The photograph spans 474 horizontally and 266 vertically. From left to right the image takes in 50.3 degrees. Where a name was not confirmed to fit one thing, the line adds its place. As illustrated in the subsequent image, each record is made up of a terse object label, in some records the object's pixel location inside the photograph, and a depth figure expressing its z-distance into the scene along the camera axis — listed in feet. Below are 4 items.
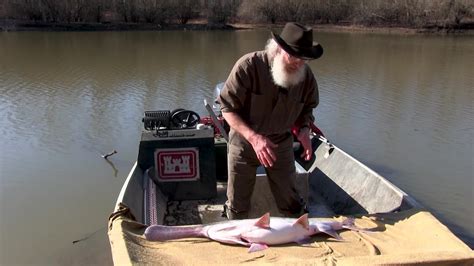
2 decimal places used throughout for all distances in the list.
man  11.80
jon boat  10.63
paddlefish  11.28
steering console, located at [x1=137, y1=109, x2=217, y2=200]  17.97
